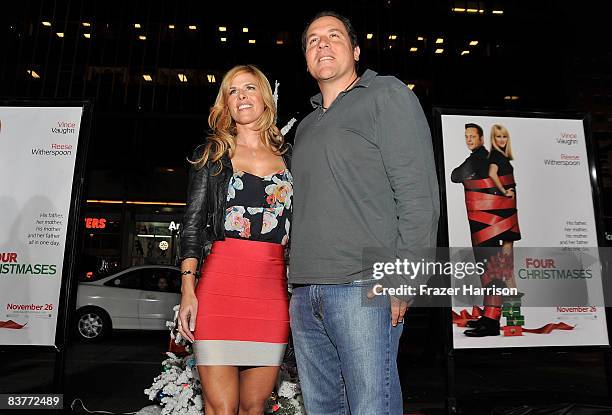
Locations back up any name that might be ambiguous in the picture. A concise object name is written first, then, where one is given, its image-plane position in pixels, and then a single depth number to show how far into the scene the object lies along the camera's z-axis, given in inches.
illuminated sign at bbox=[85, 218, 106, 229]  783.7
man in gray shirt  75.2
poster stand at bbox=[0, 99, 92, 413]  175.9
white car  378.3
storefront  781.9
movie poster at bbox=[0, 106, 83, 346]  177.5
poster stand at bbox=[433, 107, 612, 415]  175.8
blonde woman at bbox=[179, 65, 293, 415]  94.3
